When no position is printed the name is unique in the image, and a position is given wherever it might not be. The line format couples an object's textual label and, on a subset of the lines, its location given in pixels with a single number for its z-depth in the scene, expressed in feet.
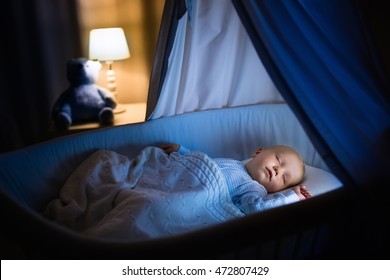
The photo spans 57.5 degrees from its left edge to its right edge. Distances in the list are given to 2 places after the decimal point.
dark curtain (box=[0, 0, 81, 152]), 8.54
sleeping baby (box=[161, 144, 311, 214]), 4.86
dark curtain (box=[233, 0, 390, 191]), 3.48
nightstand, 7.73
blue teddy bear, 7.88
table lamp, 8.11
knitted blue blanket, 3.66
